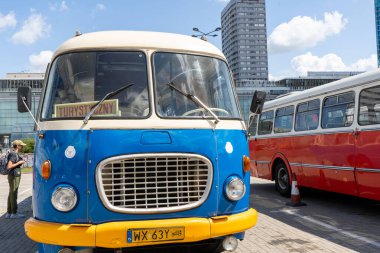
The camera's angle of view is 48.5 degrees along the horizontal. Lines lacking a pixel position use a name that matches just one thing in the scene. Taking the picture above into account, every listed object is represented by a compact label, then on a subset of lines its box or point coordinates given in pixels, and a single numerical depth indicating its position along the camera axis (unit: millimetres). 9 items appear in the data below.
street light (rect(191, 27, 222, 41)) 27534
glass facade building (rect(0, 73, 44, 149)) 88688
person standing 8930
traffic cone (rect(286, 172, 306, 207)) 9984
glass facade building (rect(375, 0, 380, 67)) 124119
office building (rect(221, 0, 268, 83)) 170750
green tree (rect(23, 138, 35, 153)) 46050
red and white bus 7953
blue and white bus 4273
